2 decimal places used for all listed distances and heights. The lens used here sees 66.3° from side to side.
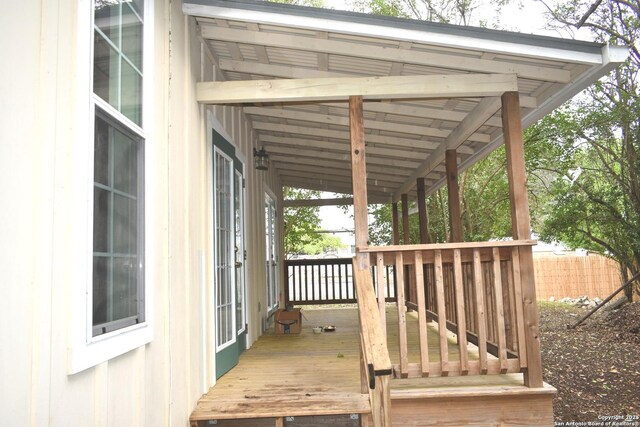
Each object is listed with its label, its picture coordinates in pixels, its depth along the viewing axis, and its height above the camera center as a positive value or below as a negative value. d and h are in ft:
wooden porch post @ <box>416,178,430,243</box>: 23.88 +2.30
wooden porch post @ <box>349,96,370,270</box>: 11.01 +1.74
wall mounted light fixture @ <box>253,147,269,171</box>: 19.63 +4.23
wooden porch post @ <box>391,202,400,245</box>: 32.48 +2.31
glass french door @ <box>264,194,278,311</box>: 24.27 +0.69
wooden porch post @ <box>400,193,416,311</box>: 26.88 -0.69
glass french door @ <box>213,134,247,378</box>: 13.01 +0.19
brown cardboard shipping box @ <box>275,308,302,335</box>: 20.56 -2.52
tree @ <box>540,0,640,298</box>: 26.55 +6.12
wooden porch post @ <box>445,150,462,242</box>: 17.99 +2.30
